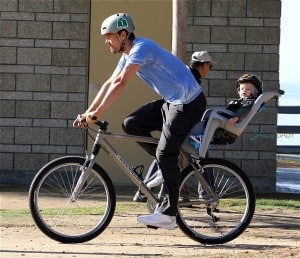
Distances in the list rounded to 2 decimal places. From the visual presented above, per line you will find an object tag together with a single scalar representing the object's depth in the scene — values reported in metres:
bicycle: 13.84
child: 14.40
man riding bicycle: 13.50
